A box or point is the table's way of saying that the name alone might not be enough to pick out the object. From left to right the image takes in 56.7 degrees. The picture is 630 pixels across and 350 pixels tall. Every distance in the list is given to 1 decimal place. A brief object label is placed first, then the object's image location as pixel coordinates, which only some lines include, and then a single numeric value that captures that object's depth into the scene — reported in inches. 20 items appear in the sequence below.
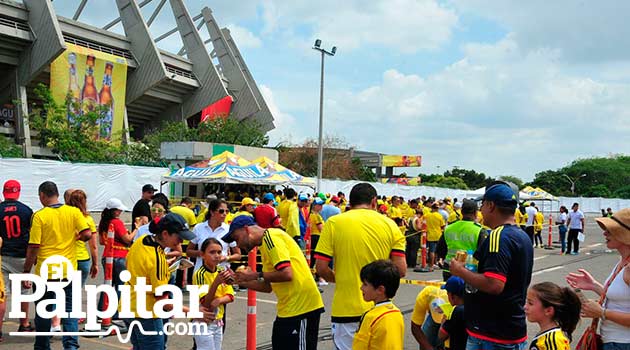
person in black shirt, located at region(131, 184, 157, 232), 334.9
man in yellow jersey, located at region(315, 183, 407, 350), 179.3
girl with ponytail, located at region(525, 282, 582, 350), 140.6
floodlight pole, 1224.8
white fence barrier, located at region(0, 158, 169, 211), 870.4
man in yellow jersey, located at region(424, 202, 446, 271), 586.6
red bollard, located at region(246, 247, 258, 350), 233.9
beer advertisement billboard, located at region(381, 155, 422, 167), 3941.9
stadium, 1663.4
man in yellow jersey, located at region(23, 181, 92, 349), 248.5
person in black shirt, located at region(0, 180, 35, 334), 267.4
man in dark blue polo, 146.9
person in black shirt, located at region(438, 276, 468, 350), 187.5
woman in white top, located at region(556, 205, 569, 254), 808.3
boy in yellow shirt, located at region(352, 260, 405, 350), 147.6
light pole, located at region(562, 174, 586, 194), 3748.3
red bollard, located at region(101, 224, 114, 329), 307.6
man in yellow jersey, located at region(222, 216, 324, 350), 170.6
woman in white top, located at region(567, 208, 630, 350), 142.9
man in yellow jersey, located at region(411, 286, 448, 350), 199.0
